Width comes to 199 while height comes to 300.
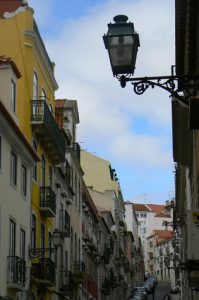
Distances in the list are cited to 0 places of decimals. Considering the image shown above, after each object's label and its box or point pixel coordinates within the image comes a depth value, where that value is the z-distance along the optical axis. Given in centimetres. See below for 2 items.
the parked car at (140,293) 7481
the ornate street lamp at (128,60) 873
